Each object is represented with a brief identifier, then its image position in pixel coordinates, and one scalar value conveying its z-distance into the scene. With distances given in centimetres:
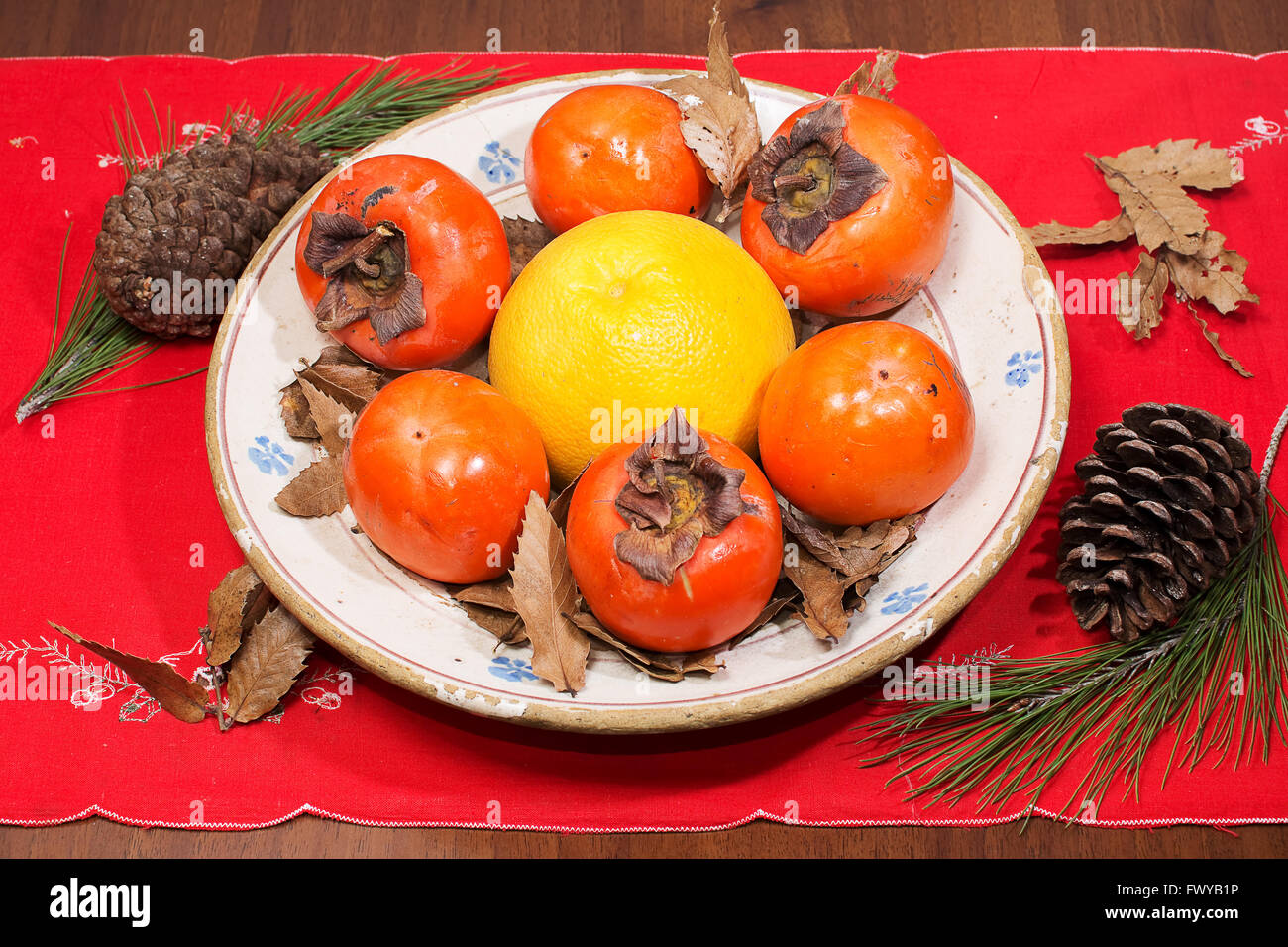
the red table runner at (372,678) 56
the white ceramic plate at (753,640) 53
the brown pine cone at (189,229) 65
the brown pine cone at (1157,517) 57
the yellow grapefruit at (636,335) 55
